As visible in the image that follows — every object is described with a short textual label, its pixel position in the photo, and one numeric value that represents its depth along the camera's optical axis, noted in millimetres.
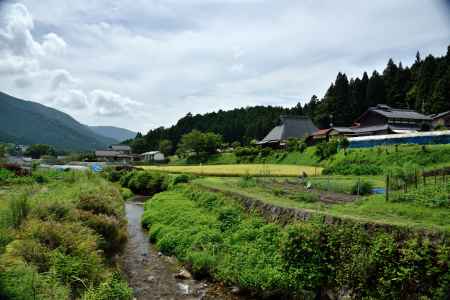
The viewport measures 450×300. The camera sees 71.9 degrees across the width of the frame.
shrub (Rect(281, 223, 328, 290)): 8391
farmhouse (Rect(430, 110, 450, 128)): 42062
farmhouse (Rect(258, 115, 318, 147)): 59219
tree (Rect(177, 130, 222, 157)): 63406
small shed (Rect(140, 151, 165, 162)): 88544
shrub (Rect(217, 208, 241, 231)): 13758
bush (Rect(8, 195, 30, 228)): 8734
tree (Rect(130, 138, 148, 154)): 106750
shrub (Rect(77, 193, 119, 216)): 11867
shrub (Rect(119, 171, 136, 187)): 38931
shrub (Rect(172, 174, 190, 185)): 29372
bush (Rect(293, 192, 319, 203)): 13398
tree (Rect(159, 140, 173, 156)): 90569
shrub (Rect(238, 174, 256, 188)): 19344
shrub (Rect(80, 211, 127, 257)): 10539
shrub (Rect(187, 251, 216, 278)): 11219
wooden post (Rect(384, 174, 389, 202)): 10789
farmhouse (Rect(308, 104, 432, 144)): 43062
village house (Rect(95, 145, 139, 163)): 92312
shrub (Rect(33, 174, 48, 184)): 23439
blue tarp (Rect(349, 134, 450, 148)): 28172
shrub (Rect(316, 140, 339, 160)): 36781
